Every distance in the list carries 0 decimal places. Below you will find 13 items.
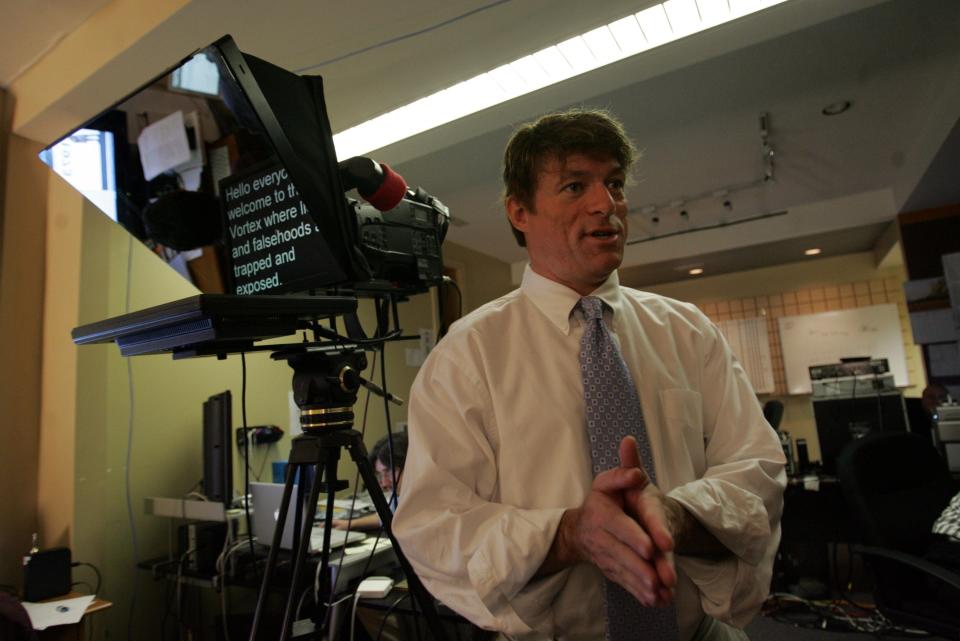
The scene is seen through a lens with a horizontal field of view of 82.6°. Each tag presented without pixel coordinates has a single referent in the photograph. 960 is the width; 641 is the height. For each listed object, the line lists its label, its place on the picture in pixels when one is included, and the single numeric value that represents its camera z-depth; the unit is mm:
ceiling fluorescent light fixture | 2031
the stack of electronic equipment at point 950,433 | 3248
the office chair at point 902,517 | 1849
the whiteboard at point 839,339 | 5941
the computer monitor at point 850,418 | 3865
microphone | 1058
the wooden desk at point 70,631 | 1859
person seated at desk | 2312
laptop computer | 1997
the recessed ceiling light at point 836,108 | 3176
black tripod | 1020
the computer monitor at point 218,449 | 2125
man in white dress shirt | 810
